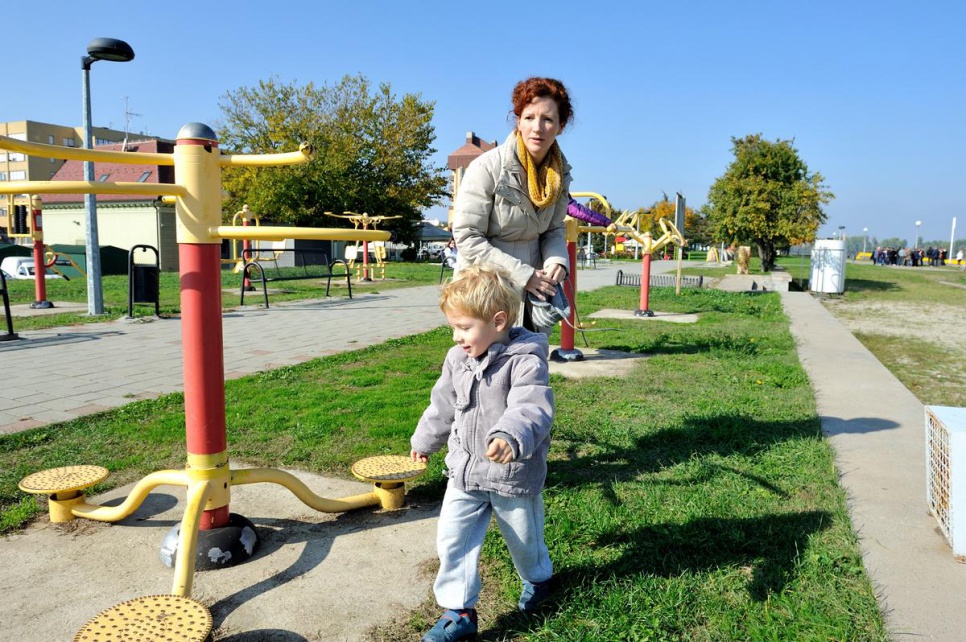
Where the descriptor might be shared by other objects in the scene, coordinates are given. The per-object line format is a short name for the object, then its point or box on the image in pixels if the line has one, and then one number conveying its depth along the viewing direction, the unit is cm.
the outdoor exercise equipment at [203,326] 212
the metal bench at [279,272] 1158
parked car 2016
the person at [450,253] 1613
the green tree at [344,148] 3531
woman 276
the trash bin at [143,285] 901
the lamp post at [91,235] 912
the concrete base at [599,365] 588
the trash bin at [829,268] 1759
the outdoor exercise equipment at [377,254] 1910
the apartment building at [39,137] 7430
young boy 196
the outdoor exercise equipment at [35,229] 1028
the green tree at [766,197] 2094
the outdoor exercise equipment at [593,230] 623
